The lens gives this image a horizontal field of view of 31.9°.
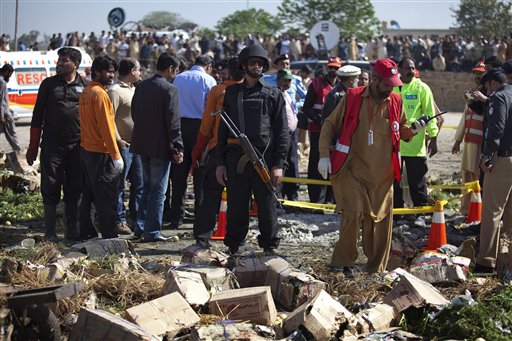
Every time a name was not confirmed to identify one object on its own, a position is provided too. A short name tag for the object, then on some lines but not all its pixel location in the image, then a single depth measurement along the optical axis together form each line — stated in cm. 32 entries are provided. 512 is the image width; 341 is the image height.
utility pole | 3594
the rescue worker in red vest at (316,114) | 1239
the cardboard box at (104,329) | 603
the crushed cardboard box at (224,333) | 618
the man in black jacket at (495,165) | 860
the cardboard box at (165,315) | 646
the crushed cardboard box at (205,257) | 812
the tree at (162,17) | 12019
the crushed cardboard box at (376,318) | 665
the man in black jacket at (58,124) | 986
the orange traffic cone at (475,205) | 1086
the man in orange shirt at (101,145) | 933
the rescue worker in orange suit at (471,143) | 1156
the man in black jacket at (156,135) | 987
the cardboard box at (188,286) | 706
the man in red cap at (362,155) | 816
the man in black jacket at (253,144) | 856
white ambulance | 2483
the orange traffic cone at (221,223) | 1031
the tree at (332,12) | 5797
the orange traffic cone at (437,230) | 961
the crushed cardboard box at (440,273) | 800
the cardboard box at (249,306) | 687
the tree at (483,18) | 4006
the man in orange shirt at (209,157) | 940
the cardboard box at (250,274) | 778
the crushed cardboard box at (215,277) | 746
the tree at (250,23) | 6046
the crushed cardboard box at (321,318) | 639
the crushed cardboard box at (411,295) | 697
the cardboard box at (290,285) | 742
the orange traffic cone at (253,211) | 1163
